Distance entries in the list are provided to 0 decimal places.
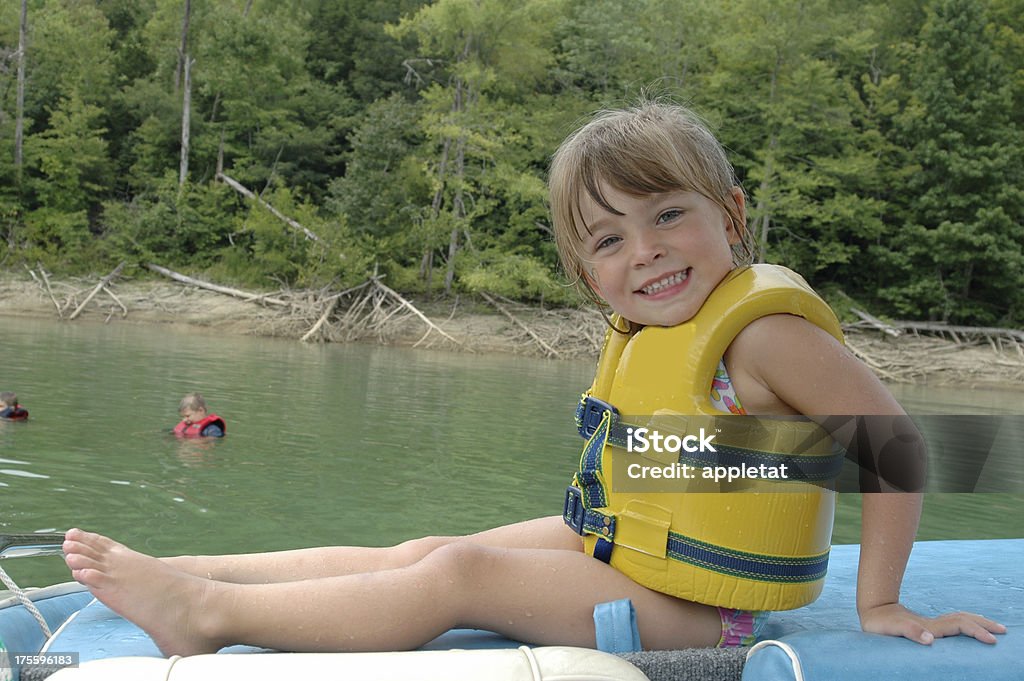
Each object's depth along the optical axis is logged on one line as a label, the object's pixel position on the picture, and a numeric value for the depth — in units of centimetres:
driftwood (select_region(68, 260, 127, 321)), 1785
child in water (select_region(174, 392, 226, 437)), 644
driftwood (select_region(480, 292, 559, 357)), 1811
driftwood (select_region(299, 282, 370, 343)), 1722
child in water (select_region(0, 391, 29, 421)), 653
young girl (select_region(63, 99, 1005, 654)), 160
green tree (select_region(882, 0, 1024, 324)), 2120
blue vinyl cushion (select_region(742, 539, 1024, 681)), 153
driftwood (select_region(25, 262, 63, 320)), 1802
